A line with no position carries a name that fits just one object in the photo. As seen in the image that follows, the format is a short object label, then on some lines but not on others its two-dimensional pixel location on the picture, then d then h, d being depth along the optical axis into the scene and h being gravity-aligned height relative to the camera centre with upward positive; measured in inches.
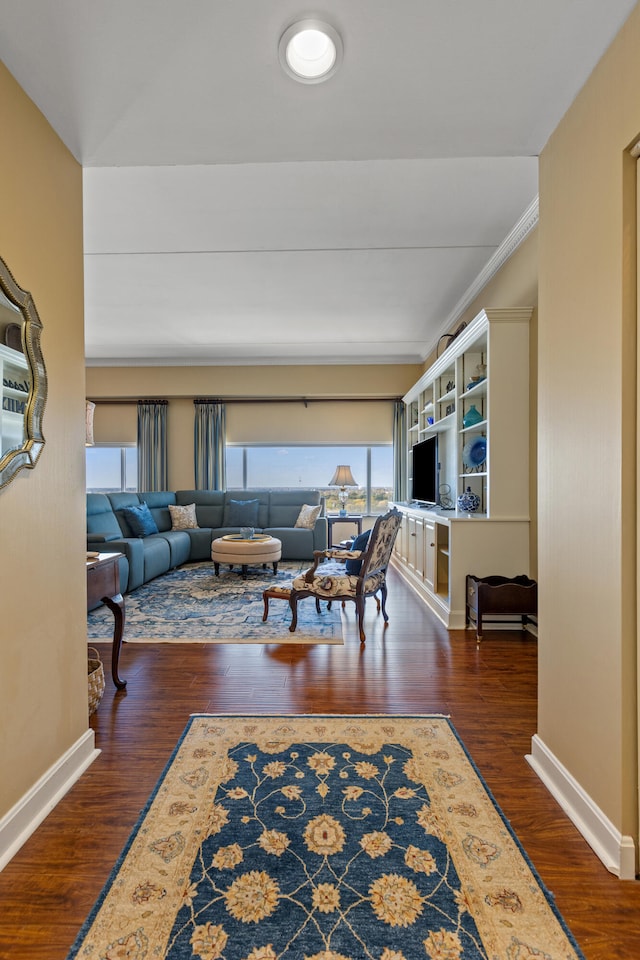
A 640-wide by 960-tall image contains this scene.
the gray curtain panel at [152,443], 294.8 +23.3
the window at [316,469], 303.7 +7.0
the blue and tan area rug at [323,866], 46.8 -46.0
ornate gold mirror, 58.7 +13.4
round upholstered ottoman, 211.6 -32.5
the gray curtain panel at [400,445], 290.5 +21.6
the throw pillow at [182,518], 270.5 -22.0
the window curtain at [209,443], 293.7 +23.2
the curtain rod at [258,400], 293.6 +50.3
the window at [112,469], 304.7 +7.2
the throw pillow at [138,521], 229.6 -20.1
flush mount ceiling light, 57.4 +54.9
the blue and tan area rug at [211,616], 138.7 -45.7
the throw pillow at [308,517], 270.8 -21.5
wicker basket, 91.5 -40.1
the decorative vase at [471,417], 162.7 +21.8
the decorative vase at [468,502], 159.5 -7.7
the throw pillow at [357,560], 150.7 -25.3
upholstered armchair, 139.6 -30.1
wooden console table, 94.3 -22.8
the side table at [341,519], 277.4 -23.3
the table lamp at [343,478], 284.0 +1.1
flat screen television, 210.4 +4.3
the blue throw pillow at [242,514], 277.3 -20.1
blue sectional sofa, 193.5 -24.8
